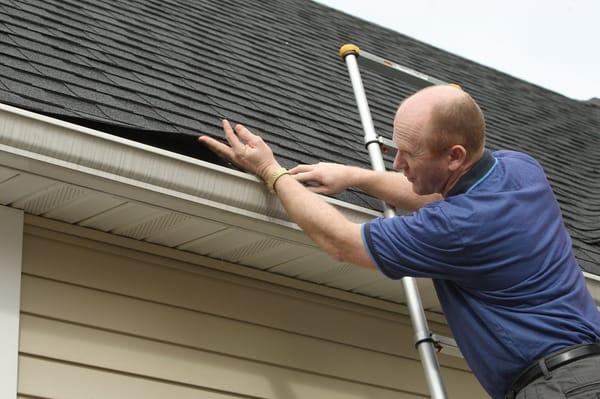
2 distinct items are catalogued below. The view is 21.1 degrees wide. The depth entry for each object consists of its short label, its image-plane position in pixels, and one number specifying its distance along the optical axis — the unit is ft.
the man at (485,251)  15.49
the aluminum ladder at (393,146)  17.16
